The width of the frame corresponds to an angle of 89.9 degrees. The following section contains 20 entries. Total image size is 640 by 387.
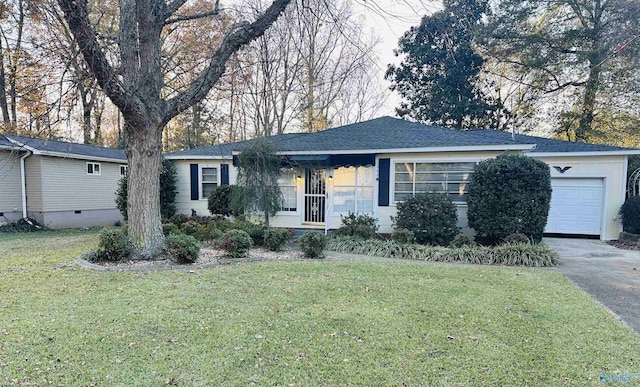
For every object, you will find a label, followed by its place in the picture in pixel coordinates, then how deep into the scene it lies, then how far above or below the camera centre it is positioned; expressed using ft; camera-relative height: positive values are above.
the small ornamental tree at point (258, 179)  32.40 -0.29
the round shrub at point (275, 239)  25.57 -5.04
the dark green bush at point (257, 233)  27.66 -4.90
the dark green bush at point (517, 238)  25.04 -4.68
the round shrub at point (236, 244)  22.91 -4.86
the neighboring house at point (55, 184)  39.34 -1.27
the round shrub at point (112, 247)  20.99 -4.80
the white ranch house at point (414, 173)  31.30 +0.48
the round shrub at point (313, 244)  23.71 -5.00
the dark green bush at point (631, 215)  30.89 -3.40
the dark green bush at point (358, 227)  28.99 -4.60
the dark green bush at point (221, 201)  36.78 -2.89
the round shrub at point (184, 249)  20.71 -4.78
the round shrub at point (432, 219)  27.84 -3.58
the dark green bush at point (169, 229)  27.89 -4.80
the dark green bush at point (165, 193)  38.24 -2.15
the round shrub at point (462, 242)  25.66 -5.14
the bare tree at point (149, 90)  21.38 +5.81
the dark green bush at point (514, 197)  25.79 -1.46
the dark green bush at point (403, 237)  26.99 -5.02
